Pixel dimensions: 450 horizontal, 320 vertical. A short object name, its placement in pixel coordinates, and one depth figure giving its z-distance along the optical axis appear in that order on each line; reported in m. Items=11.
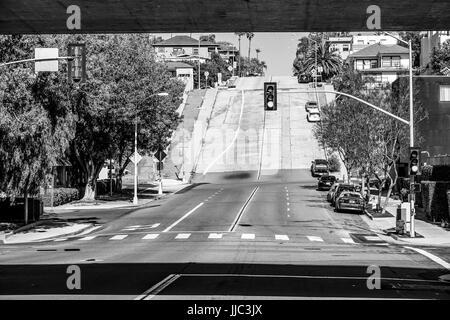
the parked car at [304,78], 155.43
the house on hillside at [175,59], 186.88
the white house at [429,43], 117.55
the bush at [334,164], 89.31
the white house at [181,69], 167.50
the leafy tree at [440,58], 107.13
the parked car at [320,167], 81.25
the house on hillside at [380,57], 154.94
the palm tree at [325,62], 164.12
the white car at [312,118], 86.62
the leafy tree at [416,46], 165.62
